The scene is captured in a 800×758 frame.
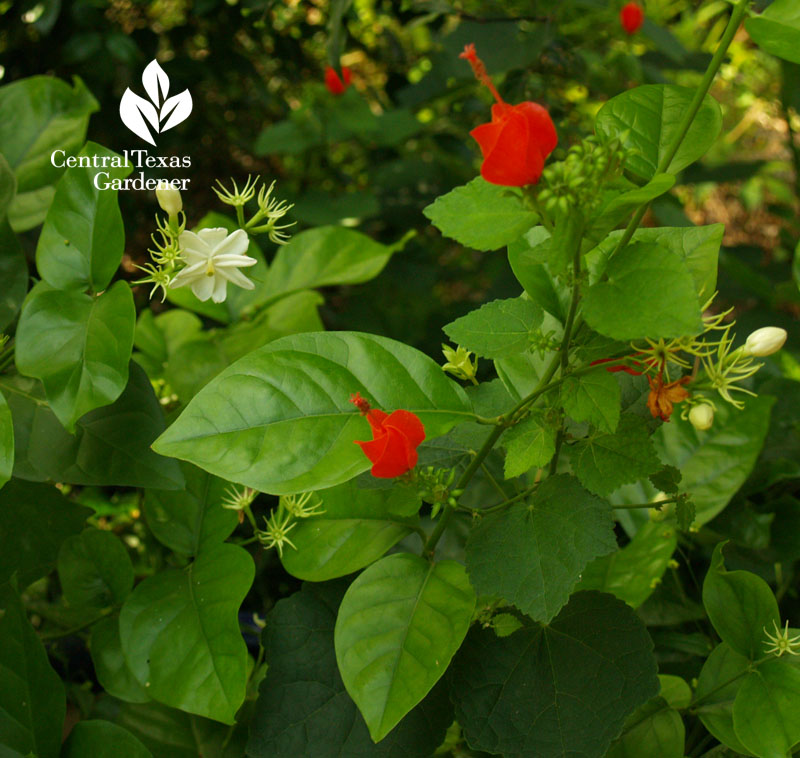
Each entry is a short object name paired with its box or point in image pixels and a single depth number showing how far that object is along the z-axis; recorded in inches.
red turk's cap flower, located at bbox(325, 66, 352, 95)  38.8
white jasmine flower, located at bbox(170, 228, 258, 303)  16.7
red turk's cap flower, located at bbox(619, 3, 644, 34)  39.2
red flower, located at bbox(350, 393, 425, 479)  13.9
